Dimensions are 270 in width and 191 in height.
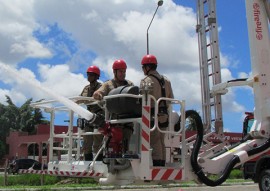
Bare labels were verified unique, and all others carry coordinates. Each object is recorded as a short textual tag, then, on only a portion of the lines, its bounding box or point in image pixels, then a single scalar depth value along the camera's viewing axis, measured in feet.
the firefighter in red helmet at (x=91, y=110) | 21.49
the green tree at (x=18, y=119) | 153.04
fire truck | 17.85
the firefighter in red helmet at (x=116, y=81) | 21.02
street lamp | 39.63
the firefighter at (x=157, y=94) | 18.71
